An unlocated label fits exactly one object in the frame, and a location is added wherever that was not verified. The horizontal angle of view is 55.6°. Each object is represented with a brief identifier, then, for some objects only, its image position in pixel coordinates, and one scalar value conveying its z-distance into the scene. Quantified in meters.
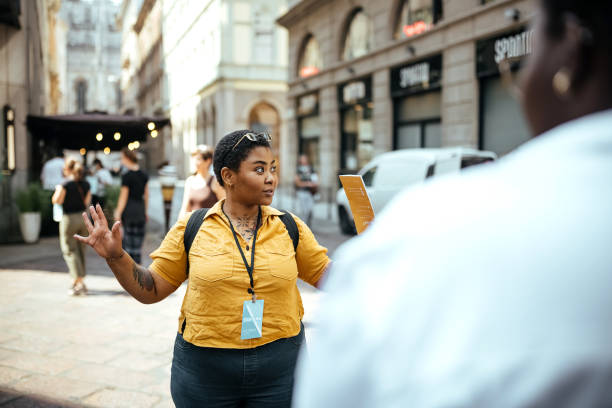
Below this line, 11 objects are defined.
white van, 10.68
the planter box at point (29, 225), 12.03
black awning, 13.77
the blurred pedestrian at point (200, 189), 6.58
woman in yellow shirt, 2.19
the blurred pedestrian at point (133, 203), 7.87
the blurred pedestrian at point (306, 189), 14.09
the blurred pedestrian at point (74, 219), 7.43
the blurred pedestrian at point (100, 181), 13.90
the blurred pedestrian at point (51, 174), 13.34
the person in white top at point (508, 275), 0.60
